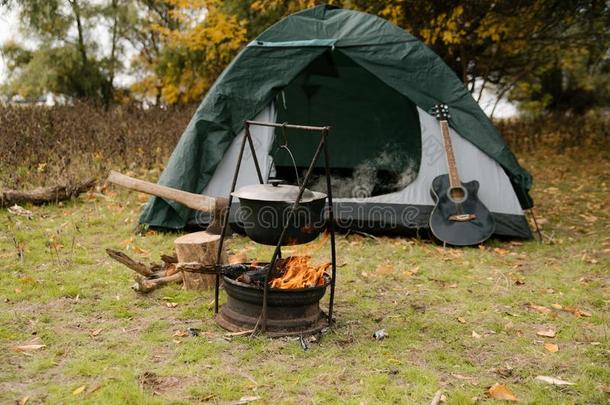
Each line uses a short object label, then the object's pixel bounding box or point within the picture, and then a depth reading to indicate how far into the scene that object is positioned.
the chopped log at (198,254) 4.38
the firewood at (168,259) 4.69
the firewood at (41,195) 6.73
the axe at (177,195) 4.37
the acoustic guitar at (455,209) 5.99
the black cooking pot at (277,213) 3.40
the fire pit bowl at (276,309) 3.61
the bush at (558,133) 12.38
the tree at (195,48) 13.17
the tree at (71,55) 15.09
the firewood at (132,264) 4.23
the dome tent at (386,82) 6.09
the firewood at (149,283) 4.32
